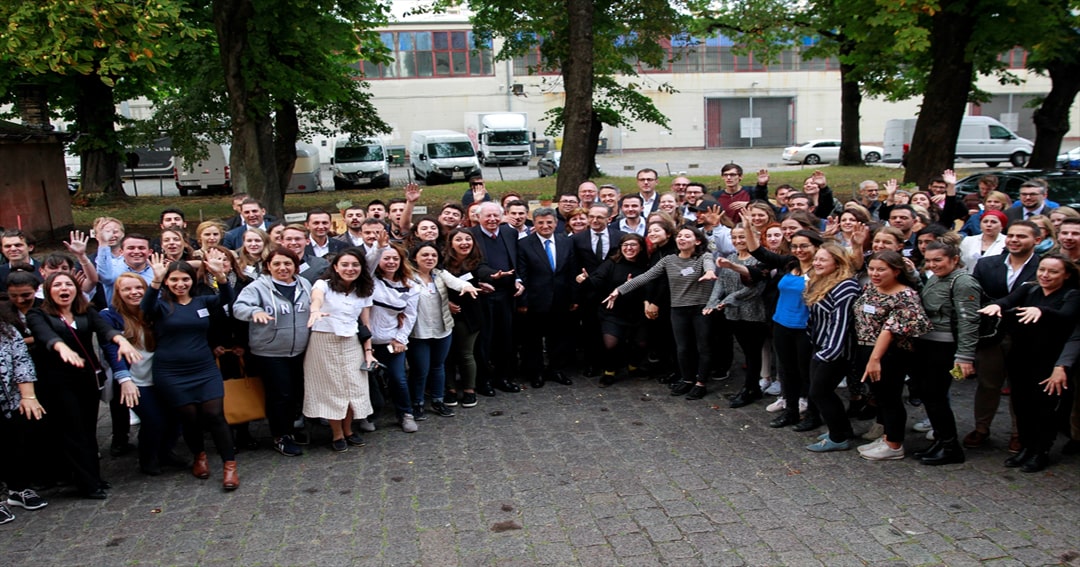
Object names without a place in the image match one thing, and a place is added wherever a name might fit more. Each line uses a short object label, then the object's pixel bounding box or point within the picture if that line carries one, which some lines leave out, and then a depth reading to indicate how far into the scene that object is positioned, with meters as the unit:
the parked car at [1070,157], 29.39
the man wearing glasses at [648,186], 9.92
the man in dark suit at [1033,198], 8.40
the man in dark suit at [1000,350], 6.12
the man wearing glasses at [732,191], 10.10
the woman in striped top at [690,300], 7.65
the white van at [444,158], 32.16
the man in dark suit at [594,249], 8.34
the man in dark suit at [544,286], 8.08
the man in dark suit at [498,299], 7.83
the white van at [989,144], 35.44
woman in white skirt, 6.33
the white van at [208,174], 30.25
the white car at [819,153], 40.16
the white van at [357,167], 29.78
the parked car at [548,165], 32.19
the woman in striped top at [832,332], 6.08
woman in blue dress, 5.76
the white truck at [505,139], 42.09
